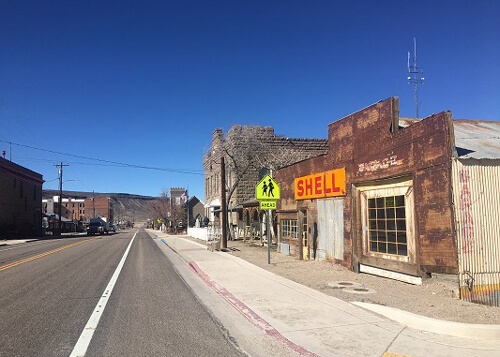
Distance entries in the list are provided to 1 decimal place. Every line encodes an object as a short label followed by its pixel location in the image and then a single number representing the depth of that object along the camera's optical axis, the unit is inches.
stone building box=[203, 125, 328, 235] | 1216.8
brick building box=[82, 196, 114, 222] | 5576.8
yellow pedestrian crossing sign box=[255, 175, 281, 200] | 560.1
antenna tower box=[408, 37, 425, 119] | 596.1
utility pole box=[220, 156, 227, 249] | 820.0
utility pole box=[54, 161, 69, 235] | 2327.8
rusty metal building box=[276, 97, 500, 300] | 307.0
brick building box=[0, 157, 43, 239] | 1824.6
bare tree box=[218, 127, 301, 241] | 1215.6
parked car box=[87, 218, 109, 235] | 2094.7
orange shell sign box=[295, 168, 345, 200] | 497.0
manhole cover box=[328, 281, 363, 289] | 371.6
